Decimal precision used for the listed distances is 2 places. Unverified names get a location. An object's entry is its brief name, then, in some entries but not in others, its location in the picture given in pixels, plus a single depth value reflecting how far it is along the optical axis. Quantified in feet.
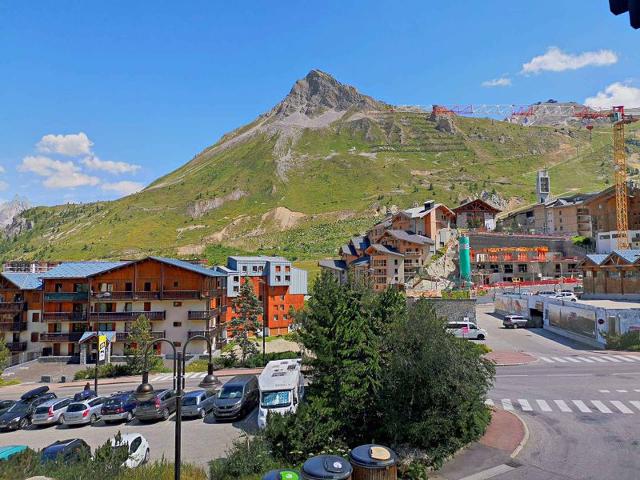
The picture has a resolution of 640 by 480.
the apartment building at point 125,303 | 173.99
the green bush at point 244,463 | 51.72
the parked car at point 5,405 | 94.47
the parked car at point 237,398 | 81.61
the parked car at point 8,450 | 57.42
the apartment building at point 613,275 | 190.70
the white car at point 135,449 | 58.18
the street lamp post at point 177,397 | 41.37
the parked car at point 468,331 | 157.79
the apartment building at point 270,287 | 219.82
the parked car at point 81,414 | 87.61
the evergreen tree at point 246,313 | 169.99
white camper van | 72.28
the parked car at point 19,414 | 88.94
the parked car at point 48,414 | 89.56
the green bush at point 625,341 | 133.95
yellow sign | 118.99
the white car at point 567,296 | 198.90
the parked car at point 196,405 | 85.56
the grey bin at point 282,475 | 41.63
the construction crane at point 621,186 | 289.33
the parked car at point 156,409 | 84.89
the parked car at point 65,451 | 55.95
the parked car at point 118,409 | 87.04
